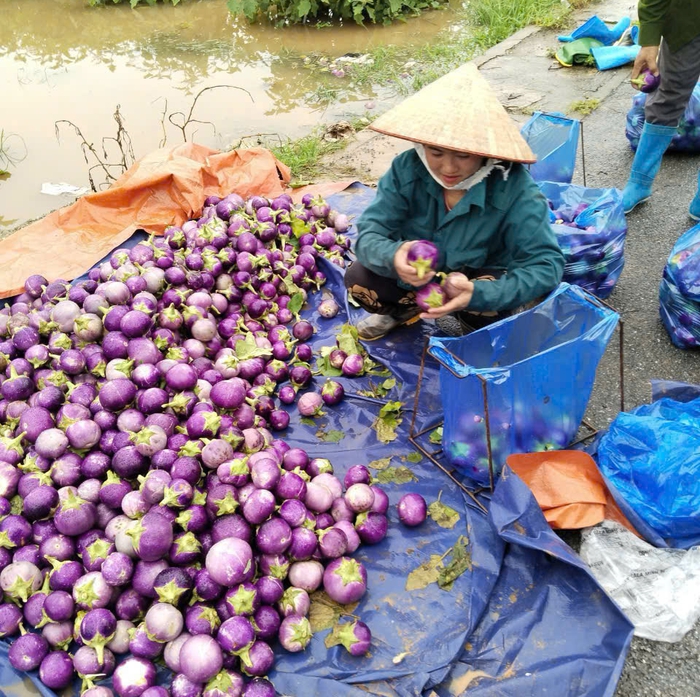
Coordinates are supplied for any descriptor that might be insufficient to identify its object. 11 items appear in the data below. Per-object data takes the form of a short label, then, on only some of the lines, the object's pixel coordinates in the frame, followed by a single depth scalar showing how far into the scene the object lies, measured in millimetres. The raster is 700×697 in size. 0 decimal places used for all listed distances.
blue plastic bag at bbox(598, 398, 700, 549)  1920
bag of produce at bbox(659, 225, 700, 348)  2633
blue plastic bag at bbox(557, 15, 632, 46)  6230
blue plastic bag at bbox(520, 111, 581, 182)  3496
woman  2053
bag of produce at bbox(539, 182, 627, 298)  2875
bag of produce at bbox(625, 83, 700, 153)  4121
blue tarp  1702
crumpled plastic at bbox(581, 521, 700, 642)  1802
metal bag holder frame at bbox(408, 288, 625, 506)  1930
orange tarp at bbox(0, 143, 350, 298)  3527
